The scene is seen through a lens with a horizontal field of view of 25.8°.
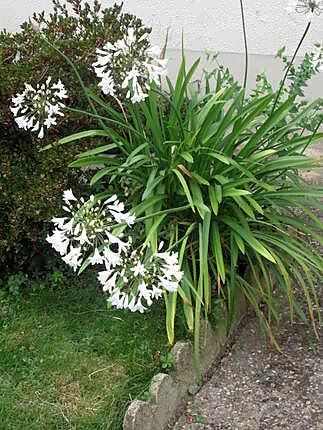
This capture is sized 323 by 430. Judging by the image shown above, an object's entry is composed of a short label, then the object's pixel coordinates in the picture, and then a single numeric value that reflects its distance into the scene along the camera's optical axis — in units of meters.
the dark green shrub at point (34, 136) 3.64
